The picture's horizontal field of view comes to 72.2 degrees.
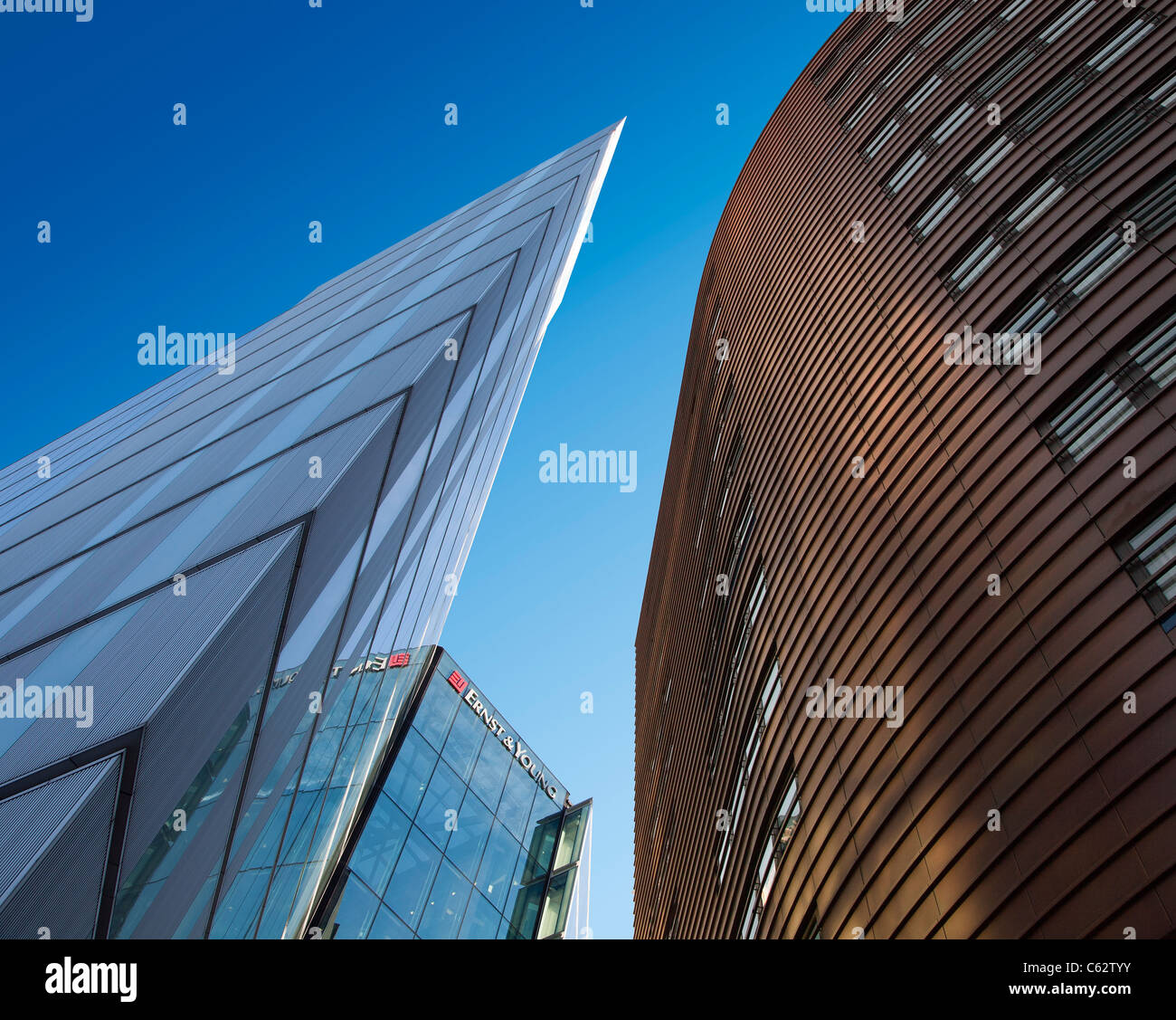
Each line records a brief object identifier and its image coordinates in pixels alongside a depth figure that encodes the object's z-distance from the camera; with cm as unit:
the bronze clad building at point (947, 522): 763
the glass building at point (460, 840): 1644
